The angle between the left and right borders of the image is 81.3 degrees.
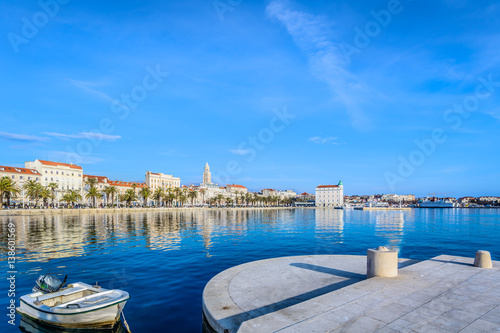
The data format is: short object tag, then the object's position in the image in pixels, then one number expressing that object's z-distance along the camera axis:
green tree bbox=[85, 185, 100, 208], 104.56
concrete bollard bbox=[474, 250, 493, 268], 12.95
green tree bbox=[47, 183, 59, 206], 104.75
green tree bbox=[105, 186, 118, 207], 111.06
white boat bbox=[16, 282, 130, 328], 9.33
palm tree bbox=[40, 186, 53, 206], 93.78
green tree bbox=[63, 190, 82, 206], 102.84
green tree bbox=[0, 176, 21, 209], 80.81
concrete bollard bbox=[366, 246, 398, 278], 11.12
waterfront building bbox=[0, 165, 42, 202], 106.44
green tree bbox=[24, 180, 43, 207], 91.89
